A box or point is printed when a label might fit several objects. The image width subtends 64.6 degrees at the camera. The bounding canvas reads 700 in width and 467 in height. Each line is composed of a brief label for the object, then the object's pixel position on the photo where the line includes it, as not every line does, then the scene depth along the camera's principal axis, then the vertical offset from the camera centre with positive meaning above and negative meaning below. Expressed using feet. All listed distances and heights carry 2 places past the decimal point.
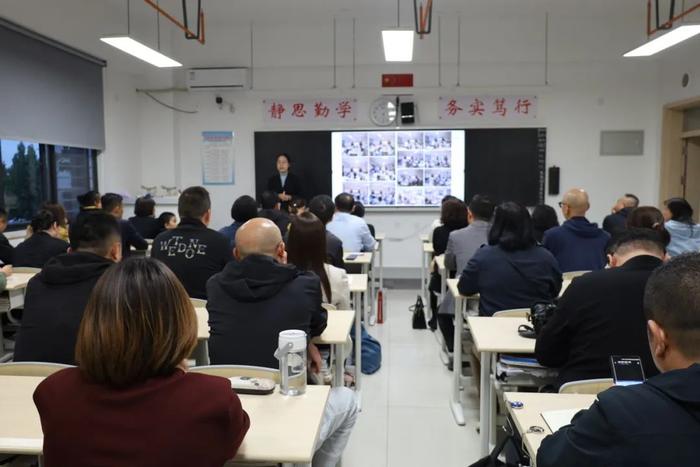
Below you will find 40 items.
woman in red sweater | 3.88 -1.54
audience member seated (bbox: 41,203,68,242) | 15.80 -1.06
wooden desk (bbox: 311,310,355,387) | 8.15 -2.33
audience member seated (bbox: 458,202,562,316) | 10.41 -1.66
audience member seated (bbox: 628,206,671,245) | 12.29 -0.89
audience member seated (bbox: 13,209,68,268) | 14.06 -1.71
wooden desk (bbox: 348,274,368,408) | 12.07 -3.22
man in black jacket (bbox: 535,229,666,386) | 6.75 -1.73
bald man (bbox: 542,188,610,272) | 13.76 -1.56
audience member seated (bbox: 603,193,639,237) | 17.89 -1.21
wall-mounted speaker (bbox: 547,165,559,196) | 24.84 -0.01
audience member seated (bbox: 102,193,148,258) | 16.98 -1.42
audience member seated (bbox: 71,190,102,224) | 17.89 -0.67
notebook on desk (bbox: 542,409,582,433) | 5.22 -2.30
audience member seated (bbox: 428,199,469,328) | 16.70 -1.41
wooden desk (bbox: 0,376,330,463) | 4.84 -2.35
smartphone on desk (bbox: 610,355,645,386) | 5.73 -2.01
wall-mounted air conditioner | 24.90 +4.58
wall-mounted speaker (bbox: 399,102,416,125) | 24.81 +3.01
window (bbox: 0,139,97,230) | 18.71 +0.15
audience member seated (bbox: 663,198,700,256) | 14.47 -1.33
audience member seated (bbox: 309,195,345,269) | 15.62 -0.83
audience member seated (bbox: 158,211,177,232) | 20.61 -1.54
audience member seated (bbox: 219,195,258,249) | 14.83 -0.82
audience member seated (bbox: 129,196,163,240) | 20.02 -1.46
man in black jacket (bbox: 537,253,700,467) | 3.38 -1.43
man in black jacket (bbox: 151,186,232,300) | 11.52 -1.52
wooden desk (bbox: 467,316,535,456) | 7.97 -2.40
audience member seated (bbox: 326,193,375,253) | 16.89 -1.58
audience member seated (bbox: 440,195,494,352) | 13.70 -1.54
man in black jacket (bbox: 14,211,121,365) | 7.25 -1.65
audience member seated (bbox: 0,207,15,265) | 14.67 -1.89
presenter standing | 24.91 -0.07
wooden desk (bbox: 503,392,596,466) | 5.24 -2.39
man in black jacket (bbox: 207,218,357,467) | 7.14 -1.75
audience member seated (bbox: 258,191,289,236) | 16.88 -1.02
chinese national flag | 24.90 +4.44
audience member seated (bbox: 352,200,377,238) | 20.94 -1.20
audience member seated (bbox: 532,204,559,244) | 17.04 -1.26
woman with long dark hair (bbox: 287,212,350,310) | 9.78 -1.19
